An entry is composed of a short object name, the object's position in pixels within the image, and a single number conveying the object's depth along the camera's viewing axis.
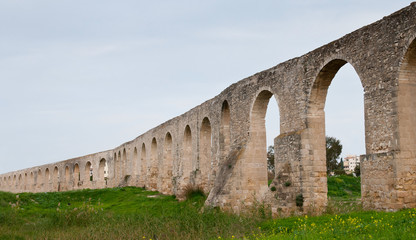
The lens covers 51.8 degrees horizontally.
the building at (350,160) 133.36
